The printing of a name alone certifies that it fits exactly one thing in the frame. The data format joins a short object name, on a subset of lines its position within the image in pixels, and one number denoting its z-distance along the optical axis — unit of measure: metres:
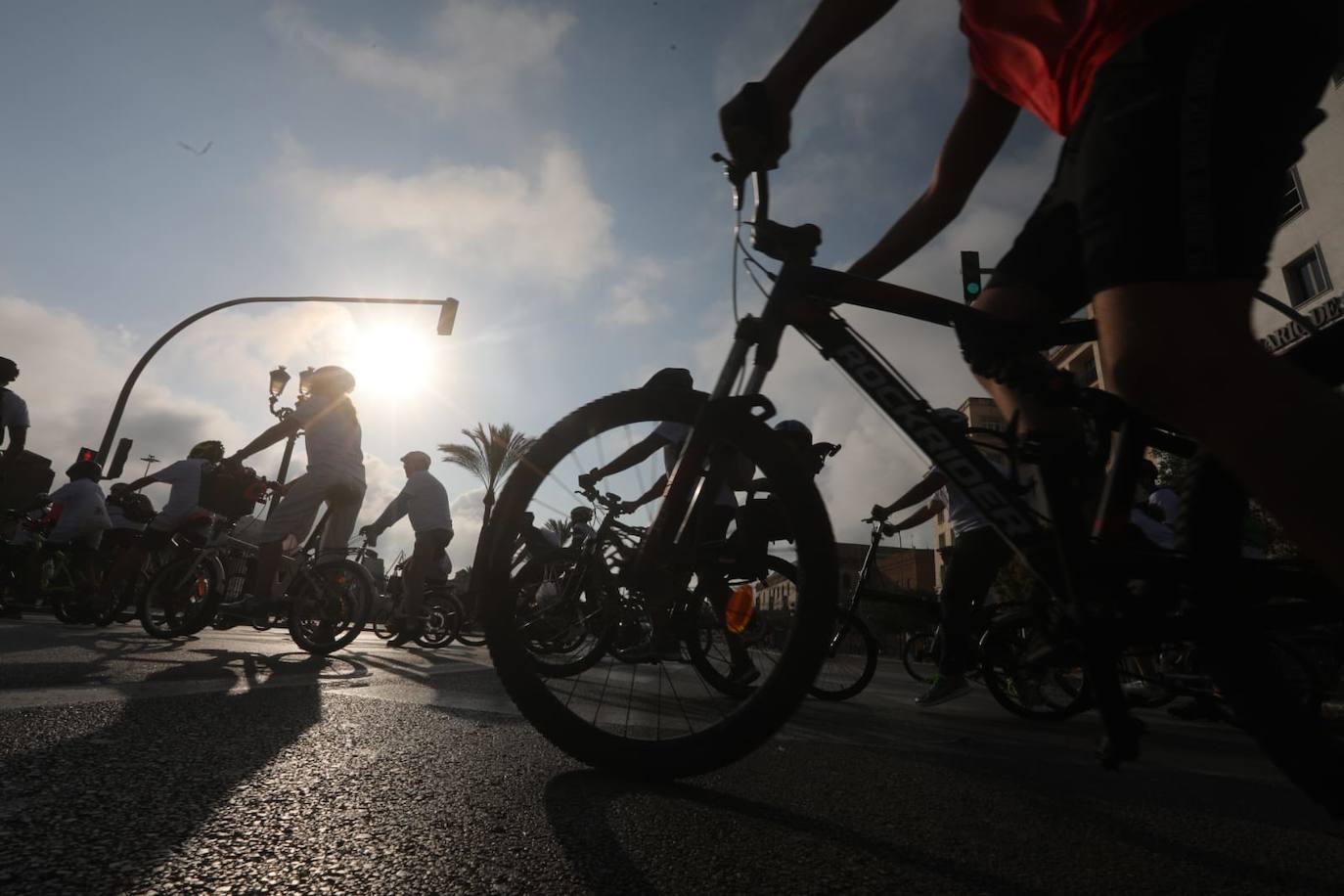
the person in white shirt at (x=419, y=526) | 7.39
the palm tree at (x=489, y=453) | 20.62
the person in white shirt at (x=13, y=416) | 6.34
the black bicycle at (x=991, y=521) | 1.21
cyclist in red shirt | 0.99
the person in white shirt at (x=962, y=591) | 4.38
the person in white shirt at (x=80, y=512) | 7.48
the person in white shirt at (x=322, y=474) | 4.92
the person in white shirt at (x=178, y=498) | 6.18
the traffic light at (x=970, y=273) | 8.82
